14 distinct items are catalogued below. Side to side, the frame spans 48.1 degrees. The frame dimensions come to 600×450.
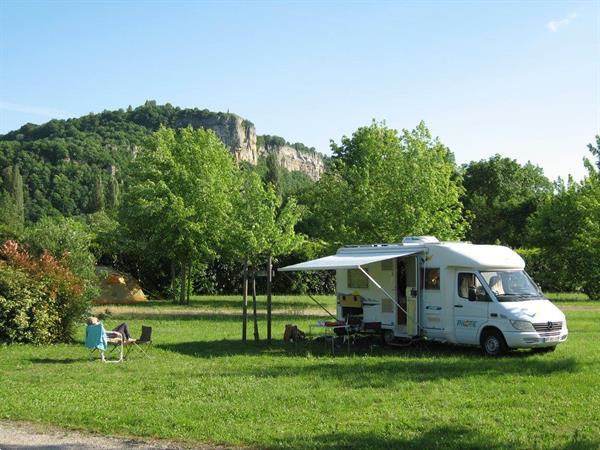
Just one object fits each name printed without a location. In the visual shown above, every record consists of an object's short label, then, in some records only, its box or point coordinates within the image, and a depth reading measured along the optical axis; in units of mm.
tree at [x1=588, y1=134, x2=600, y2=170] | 23125
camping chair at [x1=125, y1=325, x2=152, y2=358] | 14977
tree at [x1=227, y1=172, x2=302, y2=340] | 16719
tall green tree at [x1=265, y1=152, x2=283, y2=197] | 102944
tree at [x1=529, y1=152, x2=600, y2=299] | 31766
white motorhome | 13984
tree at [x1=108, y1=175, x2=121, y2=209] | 97438
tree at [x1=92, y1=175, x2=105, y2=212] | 95125
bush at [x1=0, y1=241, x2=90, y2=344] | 15578
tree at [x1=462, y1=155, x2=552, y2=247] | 52000
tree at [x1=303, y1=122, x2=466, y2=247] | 25719
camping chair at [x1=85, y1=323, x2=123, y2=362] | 13812
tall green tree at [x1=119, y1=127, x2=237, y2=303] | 29984
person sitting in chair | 14297
